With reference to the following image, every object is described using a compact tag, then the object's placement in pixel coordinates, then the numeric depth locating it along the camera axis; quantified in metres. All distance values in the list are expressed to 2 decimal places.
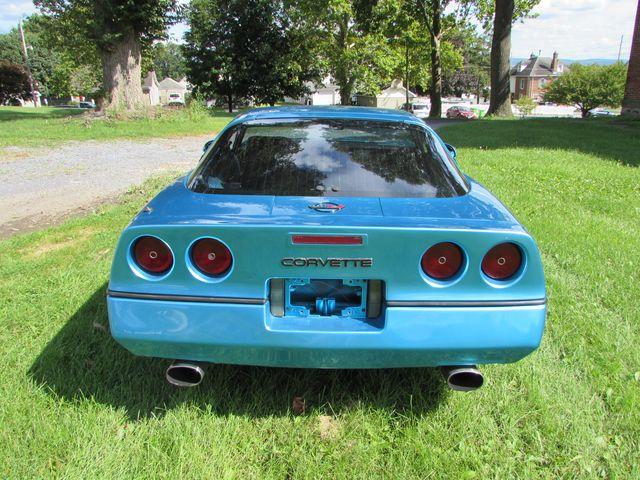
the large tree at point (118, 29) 17.69
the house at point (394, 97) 60.88
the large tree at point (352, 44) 29.48
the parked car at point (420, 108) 51.50
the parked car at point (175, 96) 82.84
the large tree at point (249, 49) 37.28
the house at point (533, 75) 89.81
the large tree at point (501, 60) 19.95
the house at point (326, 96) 64.88
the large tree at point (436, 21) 27.18
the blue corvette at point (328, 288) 1.98
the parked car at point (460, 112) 40.66
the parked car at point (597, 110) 52.55
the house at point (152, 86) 79.43
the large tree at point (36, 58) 70.44
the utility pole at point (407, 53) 30.45
